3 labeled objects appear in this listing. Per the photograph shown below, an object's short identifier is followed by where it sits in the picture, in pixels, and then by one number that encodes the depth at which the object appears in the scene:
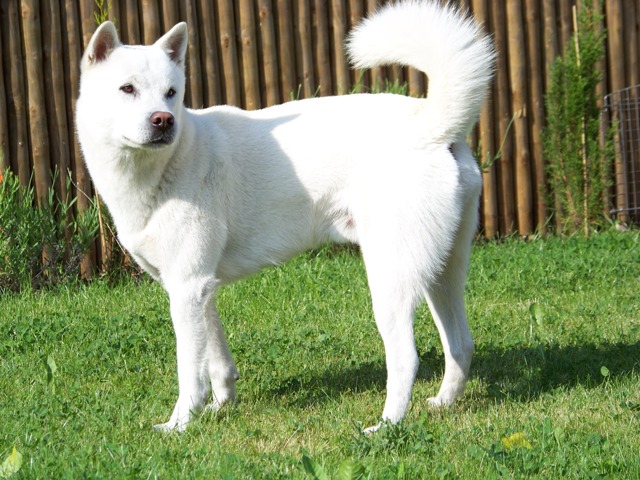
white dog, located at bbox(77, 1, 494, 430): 7.98
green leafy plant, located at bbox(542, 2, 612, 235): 16.08
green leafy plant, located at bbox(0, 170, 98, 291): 13.61
